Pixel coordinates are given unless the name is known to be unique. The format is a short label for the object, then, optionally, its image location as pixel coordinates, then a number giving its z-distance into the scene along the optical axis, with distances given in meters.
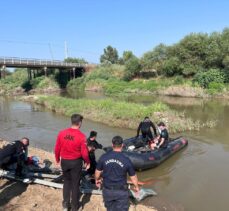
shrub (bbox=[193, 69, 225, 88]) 27.90
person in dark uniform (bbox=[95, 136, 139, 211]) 3.58
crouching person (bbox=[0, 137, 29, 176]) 5.67
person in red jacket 4.36
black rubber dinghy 7.65
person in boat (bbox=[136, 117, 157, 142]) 8.78
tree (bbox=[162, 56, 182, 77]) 33.01
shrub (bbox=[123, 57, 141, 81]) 38.15
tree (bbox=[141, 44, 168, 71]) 37.13
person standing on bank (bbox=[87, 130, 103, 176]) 6.00
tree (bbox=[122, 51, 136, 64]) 59.69
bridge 36.72
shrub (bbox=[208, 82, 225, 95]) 26.43
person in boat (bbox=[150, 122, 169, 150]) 8.57
